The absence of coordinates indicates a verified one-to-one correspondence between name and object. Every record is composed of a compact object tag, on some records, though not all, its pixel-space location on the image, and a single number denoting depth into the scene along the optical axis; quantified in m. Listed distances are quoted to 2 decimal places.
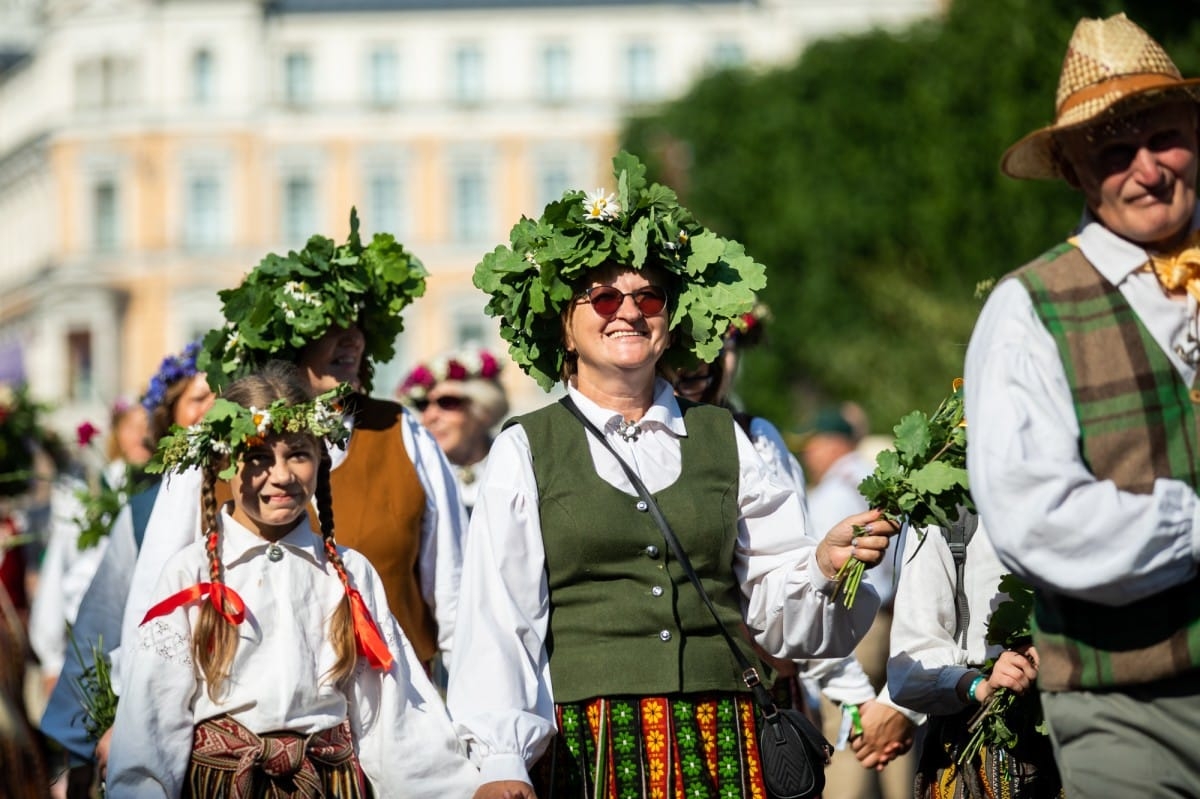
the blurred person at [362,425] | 13.12
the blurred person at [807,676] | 12.61
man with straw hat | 8.41
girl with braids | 10.79
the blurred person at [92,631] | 13.94
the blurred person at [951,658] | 11.20
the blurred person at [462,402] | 20.21
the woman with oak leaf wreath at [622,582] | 10.38
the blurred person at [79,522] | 18.31
